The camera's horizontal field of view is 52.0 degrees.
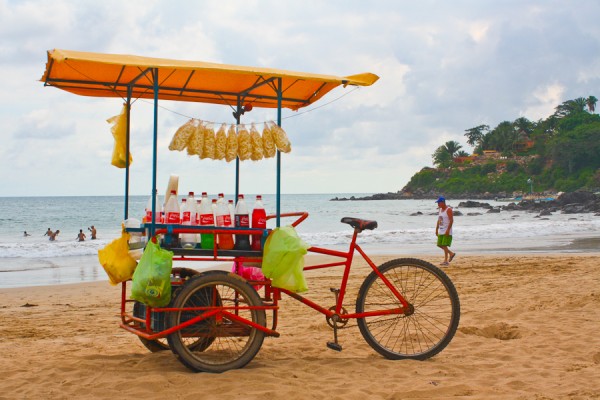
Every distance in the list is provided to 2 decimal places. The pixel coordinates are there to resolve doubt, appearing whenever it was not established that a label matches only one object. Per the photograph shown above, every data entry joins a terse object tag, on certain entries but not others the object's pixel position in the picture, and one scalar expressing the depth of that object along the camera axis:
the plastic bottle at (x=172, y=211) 4.62
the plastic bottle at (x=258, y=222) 4.75
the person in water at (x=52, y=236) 28.39
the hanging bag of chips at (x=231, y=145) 5.04
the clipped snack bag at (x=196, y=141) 4.97
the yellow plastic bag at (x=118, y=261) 4.75
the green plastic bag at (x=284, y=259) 4.57
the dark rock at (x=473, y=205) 63.18
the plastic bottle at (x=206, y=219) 4.66
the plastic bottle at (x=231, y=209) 4.86
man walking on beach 12.88
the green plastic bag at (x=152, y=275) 4.29
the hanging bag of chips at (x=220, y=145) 5.06
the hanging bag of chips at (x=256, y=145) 5.04
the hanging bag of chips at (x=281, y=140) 4.98
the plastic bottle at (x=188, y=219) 4.64
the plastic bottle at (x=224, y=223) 4.73
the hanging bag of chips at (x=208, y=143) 5.02
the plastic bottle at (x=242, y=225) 4.75
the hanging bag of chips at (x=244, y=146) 5.05
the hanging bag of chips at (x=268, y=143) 5.03
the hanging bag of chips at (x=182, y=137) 4.91
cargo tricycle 4.49
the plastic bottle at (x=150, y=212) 4.64
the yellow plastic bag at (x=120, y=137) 5.27
